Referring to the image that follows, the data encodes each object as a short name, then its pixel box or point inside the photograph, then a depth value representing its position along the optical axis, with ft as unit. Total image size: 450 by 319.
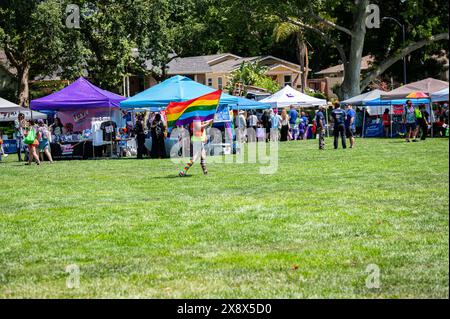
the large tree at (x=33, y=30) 162.50
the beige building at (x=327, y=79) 263.29
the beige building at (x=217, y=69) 230.48
